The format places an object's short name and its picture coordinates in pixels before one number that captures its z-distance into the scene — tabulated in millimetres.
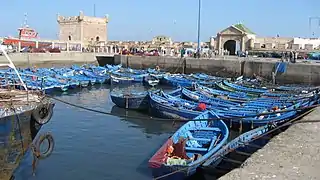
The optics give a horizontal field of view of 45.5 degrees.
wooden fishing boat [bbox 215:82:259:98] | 25156
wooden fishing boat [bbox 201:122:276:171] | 10914
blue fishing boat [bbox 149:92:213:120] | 19188
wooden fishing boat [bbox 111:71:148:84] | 37500
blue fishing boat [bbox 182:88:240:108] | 21322
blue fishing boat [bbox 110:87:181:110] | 22984
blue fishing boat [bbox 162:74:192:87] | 34250
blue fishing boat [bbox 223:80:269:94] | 26828
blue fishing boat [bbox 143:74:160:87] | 36188
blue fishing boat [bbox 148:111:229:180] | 10413
